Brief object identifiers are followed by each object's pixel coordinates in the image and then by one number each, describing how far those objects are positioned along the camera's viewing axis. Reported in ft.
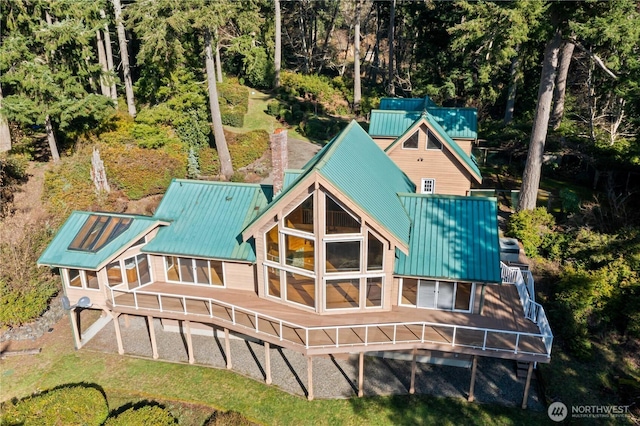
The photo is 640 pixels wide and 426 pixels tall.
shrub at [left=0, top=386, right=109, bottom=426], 57.93
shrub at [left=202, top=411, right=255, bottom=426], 57.88
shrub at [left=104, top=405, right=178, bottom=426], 57.47
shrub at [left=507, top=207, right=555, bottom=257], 90.38
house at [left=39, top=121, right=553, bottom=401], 59.36
